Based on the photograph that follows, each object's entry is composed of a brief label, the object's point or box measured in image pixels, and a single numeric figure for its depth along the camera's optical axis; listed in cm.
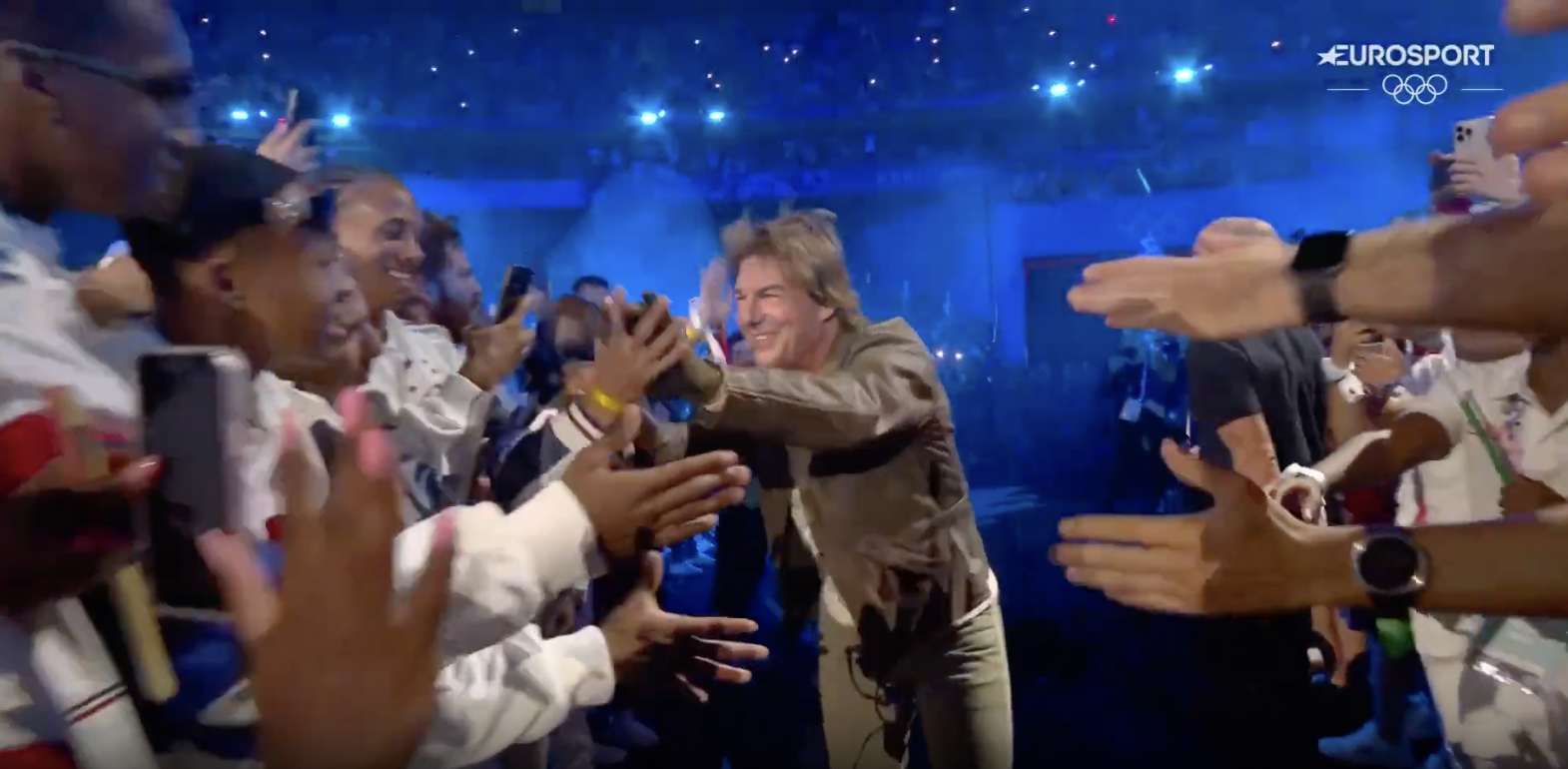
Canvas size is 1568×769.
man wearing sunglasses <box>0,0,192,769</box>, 74
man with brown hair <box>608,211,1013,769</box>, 134
